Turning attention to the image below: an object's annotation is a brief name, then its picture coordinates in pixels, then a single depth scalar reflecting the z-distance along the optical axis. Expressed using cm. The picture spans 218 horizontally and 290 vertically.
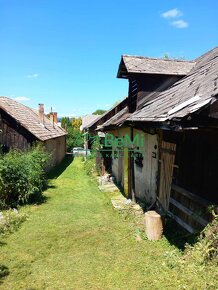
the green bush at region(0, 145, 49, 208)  1111
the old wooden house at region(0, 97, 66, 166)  1723
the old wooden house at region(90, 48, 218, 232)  530
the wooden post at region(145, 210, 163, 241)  741
